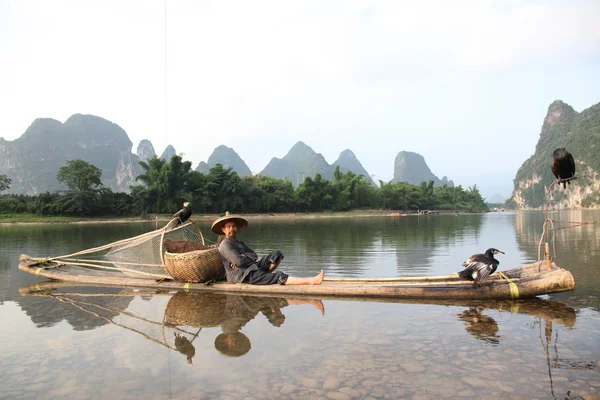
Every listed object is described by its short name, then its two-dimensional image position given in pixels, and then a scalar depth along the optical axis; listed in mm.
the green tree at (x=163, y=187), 41844
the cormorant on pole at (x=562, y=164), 4730
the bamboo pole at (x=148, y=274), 6617
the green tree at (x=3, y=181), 42256
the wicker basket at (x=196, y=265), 6062
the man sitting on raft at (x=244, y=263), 5744
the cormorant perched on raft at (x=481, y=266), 5077
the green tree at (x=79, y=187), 37344
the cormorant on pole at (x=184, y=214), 6523
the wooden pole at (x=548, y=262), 5404
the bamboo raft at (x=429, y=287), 5012
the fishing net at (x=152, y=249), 6789
